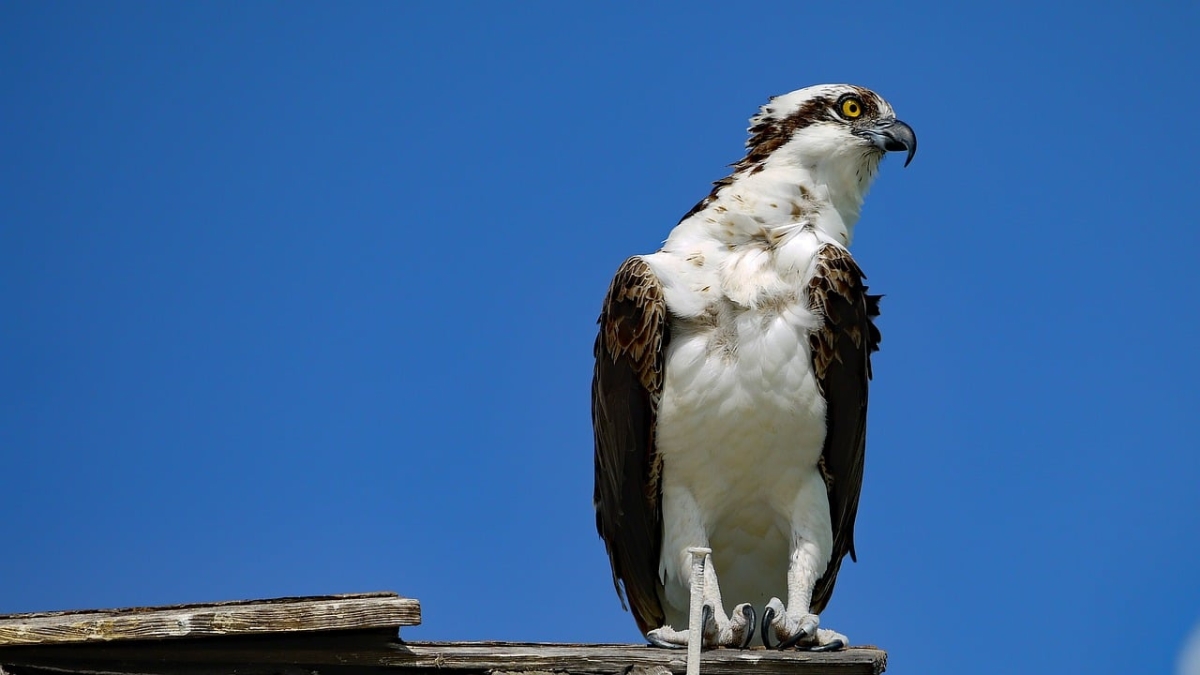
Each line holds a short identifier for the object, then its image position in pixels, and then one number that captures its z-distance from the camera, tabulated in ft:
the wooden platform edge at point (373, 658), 40.73
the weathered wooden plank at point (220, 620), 39.75
